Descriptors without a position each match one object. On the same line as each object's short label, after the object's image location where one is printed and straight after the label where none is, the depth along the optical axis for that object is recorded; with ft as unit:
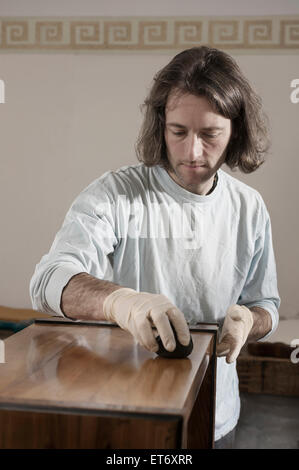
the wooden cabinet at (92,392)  1.89
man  4.75
